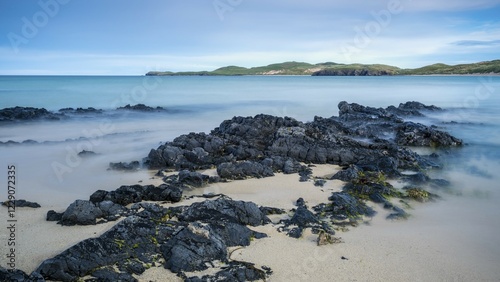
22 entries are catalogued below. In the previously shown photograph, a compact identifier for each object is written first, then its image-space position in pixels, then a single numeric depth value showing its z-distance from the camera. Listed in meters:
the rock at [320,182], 13.36
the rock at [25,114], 30.19
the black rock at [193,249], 7.73
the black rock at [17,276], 6.61
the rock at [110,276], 7.16
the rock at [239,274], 7.34
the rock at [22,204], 10.98
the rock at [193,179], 13.12
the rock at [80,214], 9.71
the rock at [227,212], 9.71
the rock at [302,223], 9.49
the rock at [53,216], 10.06
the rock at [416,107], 38.53
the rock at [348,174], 13.90
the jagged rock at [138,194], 11.20
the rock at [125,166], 15.57
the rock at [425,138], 21.34
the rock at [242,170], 14.16
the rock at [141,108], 38.91
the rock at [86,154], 17.88
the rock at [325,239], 8.95
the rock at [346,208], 10.65
